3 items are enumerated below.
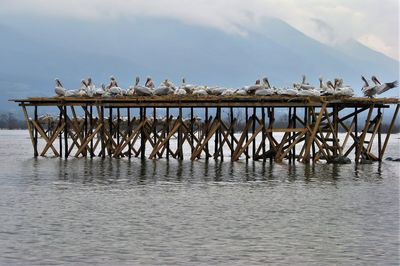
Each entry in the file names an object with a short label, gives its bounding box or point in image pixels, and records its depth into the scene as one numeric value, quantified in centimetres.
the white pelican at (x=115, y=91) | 5816
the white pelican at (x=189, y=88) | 5826
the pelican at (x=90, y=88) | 5819
